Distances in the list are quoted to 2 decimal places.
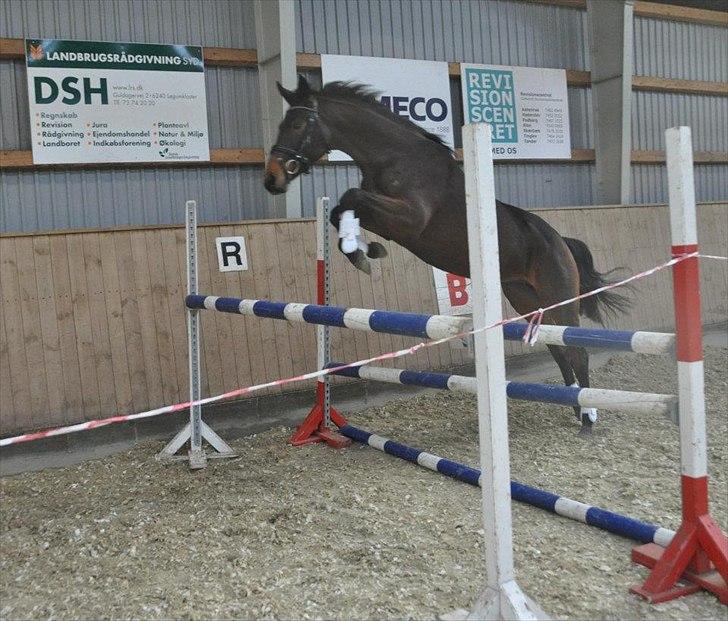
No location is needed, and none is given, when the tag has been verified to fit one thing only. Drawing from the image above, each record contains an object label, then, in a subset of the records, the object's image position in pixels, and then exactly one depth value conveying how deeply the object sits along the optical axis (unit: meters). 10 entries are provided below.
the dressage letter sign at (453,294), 5.01
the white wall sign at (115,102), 4.41
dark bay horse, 3.29
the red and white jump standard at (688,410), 1.85
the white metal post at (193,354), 3.71
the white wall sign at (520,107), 5.84
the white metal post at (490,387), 1.68
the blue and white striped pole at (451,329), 1.88
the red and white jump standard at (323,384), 3.84
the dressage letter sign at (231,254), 4.55
